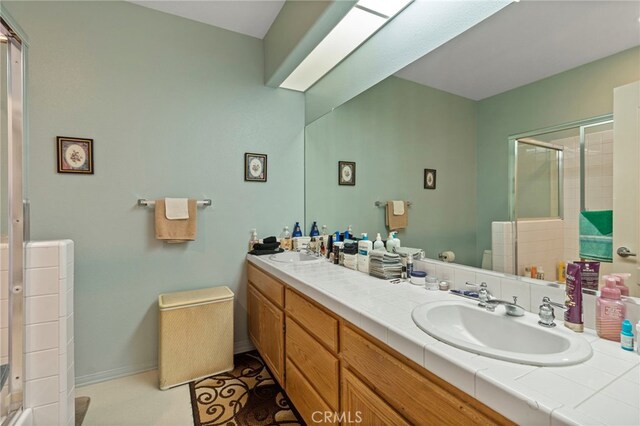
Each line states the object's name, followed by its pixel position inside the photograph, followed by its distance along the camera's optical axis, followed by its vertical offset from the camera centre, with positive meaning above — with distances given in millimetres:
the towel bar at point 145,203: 2092 +61
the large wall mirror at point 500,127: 975 +380
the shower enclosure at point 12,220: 1300 -39
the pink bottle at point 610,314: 868 -313
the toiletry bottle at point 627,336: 804 -352
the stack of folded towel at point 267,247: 2342 -292
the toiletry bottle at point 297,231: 2607 -180
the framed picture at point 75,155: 1895 +377
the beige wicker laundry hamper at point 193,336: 1933 -866
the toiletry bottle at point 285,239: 2510 -244
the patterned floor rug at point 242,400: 1650 -1187
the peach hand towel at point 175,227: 2090 -114
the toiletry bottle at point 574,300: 930 -290
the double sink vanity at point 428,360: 631 -412
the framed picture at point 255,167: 2449 +377
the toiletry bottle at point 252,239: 2467 -238
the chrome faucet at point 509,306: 1049 -362
